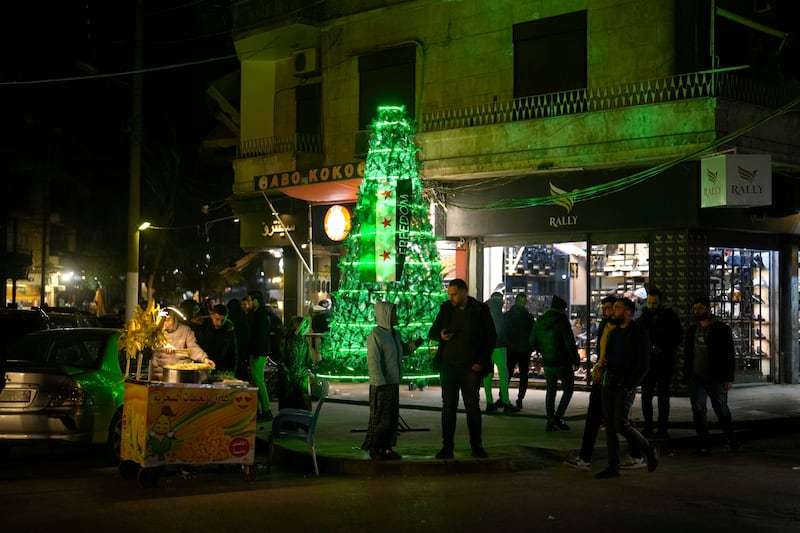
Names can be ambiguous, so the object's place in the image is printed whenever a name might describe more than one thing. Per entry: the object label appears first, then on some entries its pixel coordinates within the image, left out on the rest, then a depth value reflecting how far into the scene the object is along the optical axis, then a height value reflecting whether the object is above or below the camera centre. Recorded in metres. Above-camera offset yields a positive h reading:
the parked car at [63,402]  10.66 -1.11
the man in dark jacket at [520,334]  15.81 -0.35
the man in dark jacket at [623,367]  9.74 -0.55
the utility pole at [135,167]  22.94 +3.58
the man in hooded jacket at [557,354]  13.23 -0.57
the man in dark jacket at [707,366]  11.68 -0.64
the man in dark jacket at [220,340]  12.53 -0.41
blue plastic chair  10.23 -1.27
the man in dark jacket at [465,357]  10.84 -0.52
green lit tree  16.88 +1.05
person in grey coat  10.67 -0.78
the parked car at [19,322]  16.08 -0.25
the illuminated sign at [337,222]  23.16 +2.27
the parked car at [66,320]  21.11 -0.27
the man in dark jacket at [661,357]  12.90 -0.58
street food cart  9.12 -1.17
